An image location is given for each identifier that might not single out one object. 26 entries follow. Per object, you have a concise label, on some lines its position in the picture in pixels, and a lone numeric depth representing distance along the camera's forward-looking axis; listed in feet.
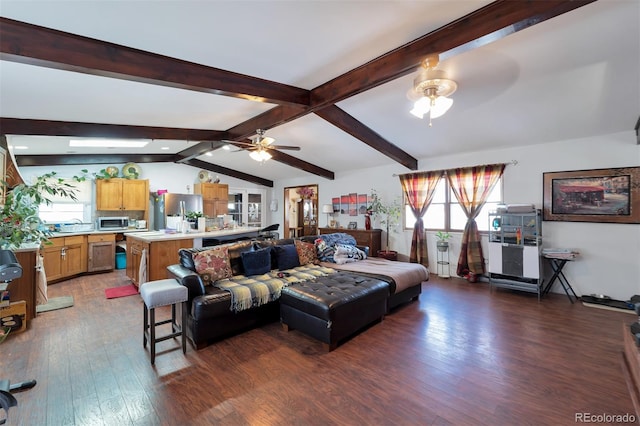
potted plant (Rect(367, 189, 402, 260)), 20.97
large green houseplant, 8.72
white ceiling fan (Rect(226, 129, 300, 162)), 14.11
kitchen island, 14.08
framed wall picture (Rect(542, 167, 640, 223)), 12.69
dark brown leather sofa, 9.07
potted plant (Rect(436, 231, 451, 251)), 17.88
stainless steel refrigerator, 22.59
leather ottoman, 8.91
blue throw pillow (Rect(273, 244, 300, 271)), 13.08
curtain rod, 15.70
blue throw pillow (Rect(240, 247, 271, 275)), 11.84
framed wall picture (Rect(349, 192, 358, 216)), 23.72
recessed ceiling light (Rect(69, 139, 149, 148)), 16.54
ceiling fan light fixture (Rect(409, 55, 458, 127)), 8.07
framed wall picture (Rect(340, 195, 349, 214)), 24.56
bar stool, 8.25
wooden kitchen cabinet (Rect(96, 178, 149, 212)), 20.72
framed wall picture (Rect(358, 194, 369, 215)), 22.93
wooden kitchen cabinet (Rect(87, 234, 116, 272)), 18.93
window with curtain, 17.02
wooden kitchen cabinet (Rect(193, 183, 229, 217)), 26.14
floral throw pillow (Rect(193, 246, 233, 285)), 10.58
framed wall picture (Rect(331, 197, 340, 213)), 25.31
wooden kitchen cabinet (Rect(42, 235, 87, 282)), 16.43
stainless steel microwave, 20.34
